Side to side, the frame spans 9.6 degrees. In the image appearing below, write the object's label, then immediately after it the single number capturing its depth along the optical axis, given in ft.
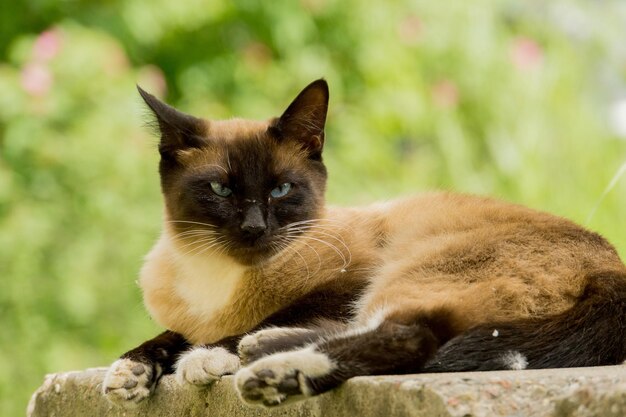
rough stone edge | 6.30
